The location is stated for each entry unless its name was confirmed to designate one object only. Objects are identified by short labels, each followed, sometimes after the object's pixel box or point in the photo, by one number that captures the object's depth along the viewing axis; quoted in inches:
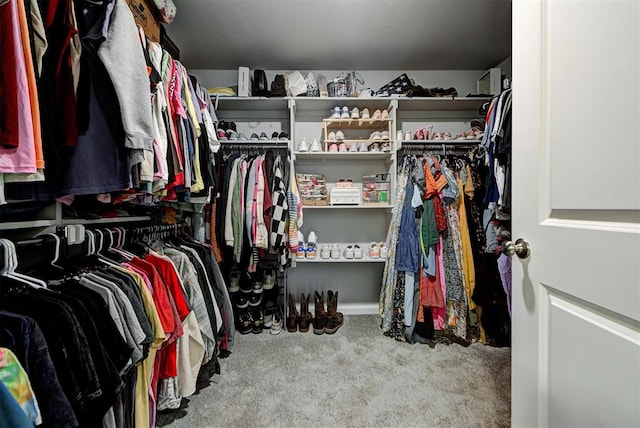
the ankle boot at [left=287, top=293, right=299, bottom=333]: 84.1
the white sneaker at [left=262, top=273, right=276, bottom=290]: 86.7
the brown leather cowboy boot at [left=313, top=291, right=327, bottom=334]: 83.5
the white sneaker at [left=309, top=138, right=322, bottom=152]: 86.8
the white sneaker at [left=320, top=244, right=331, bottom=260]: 89.4
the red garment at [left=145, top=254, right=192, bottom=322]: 47.2
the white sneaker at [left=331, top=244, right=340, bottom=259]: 89.4
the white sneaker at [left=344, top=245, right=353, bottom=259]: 89.3
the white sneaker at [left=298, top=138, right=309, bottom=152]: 86.7
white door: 19.4
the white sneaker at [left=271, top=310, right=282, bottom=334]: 83.0
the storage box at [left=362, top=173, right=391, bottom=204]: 89.9
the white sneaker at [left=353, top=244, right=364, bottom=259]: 89.4
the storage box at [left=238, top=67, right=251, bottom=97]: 85.2
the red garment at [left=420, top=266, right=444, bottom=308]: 76.4
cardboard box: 52.9
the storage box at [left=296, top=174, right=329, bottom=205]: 89.4
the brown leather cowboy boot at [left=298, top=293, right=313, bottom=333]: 84.2
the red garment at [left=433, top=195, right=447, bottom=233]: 76.4
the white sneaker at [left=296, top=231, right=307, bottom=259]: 87.1
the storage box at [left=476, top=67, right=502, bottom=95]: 85.7
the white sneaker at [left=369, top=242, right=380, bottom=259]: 88.8
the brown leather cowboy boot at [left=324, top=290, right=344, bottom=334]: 83.5
